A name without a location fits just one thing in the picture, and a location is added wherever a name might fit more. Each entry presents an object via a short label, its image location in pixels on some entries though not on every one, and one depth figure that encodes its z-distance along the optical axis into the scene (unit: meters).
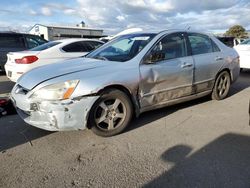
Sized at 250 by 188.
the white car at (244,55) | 6.46
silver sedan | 2.45
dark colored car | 7.05
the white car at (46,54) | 4.88
